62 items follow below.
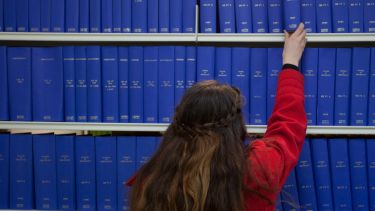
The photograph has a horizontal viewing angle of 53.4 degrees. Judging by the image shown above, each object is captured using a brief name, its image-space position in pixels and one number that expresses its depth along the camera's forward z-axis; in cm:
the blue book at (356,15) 140
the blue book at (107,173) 150
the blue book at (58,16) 148
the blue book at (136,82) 146
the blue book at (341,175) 143
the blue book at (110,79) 147
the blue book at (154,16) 145
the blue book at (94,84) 147
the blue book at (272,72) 142
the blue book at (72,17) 148
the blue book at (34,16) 148
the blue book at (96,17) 147
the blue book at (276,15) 142
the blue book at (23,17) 149
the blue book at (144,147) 149
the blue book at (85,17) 148
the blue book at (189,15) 144
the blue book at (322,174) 143
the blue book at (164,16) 145
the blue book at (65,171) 151
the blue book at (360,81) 140
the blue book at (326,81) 141
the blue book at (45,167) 151
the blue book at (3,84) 150
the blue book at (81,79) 148
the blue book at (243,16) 143
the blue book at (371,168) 142
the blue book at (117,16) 146
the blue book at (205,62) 144
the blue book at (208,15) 144
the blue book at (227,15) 143
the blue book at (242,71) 143
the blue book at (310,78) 141
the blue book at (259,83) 143
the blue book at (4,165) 152
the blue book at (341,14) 140
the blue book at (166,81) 145
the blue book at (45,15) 148
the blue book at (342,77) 141
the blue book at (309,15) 141
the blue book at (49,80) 148
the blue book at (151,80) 146
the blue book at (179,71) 145
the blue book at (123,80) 147
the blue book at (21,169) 152
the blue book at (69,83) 149
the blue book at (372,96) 140
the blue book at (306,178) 143
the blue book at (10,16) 149
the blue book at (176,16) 145
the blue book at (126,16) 146
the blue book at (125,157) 149
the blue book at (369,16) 139
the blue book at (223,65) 143
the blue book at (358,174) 142
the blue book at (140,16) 146
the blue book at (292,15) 140
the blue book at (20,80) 149
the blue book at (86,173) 150
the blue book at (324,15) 141
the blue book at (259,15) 142
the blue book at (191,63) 145
